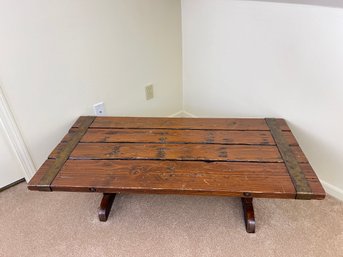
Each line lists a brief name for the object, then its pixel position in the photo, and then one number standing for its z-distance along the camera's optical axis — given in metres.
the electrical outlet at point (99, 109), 1.63
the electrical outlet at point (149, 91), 1.82
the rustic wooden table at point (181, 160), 1.11
